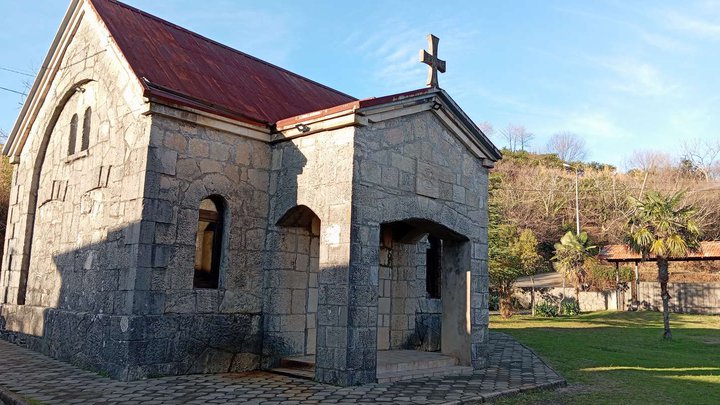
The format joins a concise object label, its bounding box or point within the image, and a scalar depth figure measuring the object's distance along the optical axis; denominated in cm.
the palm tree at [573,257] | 2708
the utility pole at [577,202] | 3553
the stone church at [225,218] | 721
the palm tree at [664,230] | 1725
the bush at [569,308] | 2545
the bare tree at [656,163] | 4353
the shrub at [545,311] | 2444
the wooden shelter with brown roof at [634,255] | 2561
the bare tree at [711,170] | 3978
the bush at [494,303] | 2644
